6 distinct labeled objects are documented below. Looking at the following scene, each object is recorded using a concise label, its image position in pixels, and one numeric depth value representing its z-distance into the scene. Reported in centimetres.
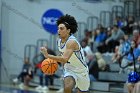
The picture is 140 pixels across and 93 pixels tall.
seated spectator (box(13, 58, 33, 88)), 2147
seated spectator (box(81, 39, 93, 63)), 1919
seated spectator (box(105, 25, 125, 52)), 1984
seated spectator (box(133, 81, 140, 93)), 1167
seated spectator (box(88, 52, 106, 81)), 1861
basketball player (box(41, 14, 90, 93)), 970
